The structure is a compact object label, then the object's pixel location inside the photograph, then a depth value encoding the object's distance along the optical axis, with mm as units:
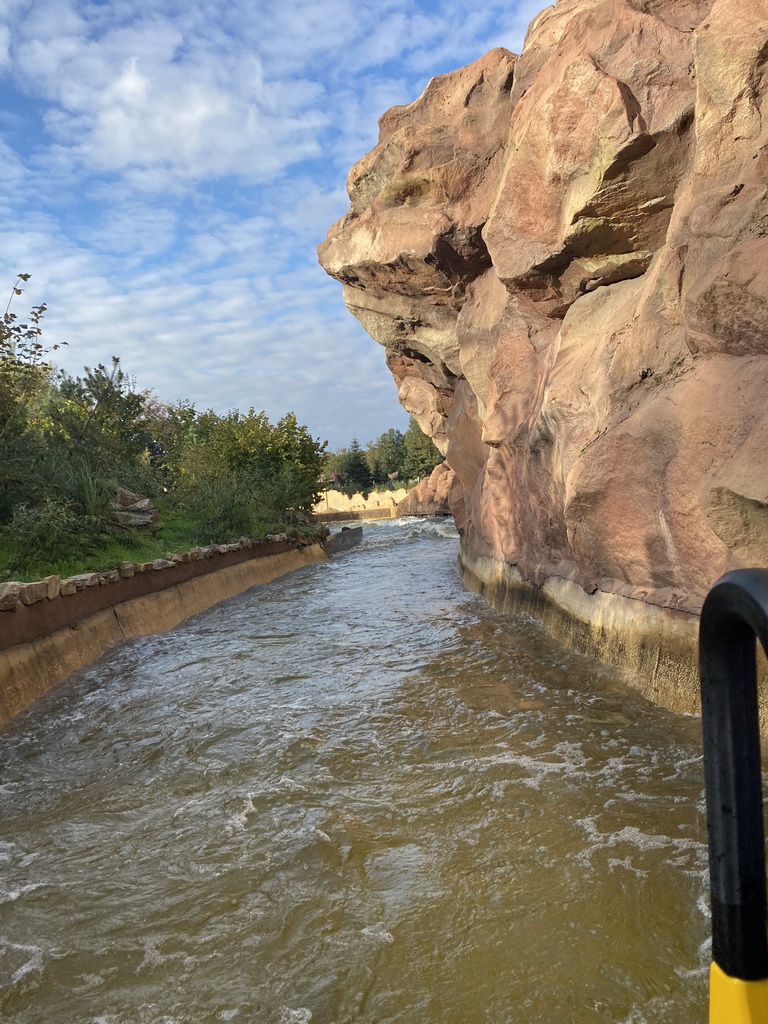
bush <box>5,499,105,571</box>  9461
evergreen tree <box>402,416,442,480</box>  53812
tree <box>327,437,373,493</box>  66194
